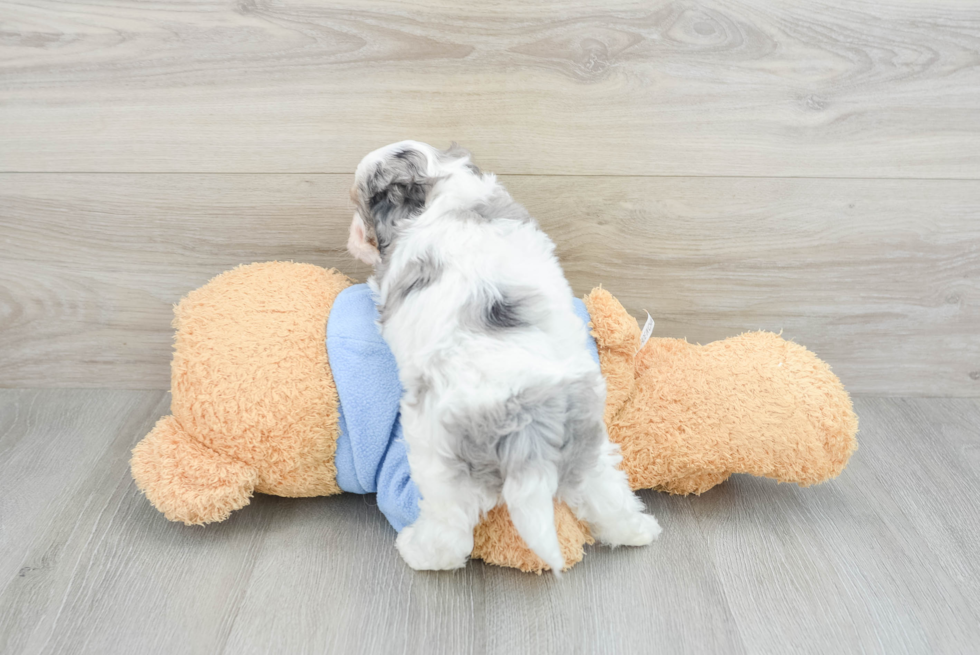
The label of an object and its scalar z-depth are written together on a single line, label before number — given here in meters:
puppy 0.60
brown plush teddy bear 0.67
